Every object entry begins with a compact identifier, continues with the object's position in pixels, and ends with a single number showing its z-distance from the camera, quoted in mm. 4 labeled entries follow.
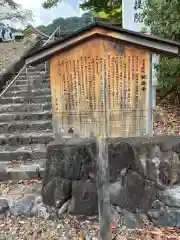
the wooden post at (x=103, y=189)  2148
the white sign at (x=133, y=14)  4093
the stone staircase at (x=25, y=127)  3265
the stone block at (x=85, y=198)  2530
